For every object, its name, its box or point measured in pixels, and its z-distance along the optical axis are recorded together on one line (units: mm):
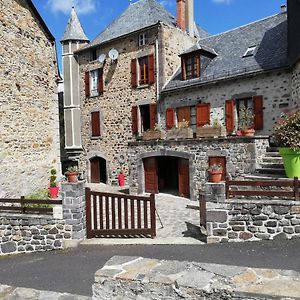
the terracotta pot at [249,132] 10969
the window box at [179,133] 12789
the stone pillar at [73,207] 7215
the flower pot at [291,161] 7625
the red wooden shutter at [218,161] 11641
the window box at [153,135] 13500
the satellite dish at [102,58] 17938
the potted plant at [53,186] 12461
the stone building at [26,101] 11438
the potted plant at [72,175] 7203
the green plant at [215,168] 6742
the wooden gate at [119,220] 7258
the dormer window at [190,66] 14793
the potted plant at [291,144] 7557
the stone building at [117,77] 16297
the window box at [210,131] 11711
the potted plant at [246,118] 12913
